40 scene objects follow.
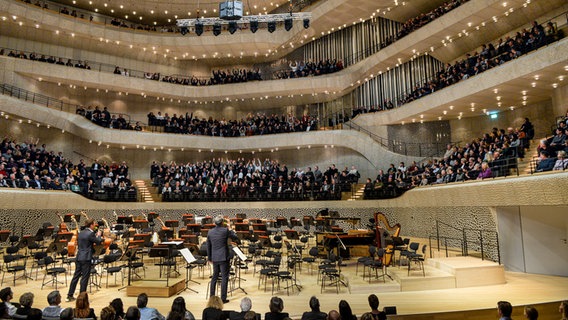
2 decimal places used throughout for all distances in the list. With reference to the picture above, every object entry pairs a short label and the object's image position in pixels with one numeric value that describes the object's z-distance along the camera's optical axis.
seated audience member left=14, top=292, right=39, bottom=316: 4.52
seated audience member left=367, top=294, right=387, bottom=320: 4.76
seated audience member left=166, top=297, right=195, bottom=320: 4.40
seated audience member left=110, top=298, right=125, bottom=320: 4.63
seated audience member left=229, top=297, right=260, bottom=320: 4.64
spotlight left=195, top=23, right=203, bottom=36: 17.23
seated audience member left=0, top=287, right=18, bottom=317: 4.86
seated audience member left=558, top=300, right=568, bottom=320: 4.15
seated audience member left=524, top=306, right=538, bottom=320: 4.12
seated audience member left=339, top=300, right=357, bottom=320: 4.56
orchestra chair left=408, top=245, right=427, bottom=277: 9.69
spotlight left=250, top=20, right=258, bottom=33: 17.67
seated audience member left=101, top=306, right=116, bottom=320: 3.93
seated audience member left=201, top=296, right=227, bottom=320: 4.48
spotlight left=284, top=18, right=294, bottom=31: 17.47
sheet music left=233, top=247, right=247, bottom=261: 7.65
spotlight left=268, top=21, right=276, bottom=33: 18.02
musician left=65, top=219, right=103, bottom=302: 7.30
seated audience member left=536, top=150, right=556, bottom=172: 9.80
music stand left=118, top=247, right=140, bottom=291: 8.50
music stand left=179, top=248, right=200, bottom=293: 7.68
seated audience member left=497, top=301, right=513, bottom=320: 4.48
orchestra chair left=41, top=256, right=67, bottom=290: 8.12
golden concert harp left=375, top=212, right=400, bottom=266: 10.52
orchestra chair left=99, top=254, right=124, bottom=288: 8.12
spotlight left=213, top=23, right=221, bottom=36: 16.92
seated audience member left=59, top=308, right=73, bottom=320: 4.03
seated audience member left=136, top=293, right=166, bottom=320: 4.92
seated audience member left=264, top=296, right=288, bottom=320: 4.66
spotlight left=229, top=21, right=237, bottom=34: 16.58
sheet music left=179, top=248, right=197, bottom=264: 7.64
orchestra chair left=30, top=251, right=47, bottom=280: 9.01
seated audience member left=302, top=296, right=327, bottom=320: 4.80
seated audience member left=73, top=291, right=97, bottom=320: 4.66
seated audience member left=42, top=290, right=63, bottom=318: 4.75
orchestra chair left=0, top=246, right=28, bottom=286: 8.48
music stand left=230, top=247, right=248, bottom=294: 7.68
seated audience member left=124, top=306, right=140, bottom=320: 4.20
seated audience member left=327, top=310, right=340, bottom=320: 4.11
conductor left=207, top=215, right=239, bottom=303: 6.99
